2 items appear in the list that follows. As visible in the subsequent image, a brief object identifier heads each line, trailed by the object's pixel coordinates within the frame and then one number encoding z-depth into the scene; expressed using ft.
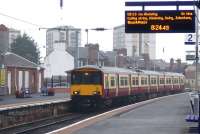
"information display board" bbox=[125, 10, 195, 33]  67.92
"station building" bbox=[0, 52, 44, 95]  203.31
